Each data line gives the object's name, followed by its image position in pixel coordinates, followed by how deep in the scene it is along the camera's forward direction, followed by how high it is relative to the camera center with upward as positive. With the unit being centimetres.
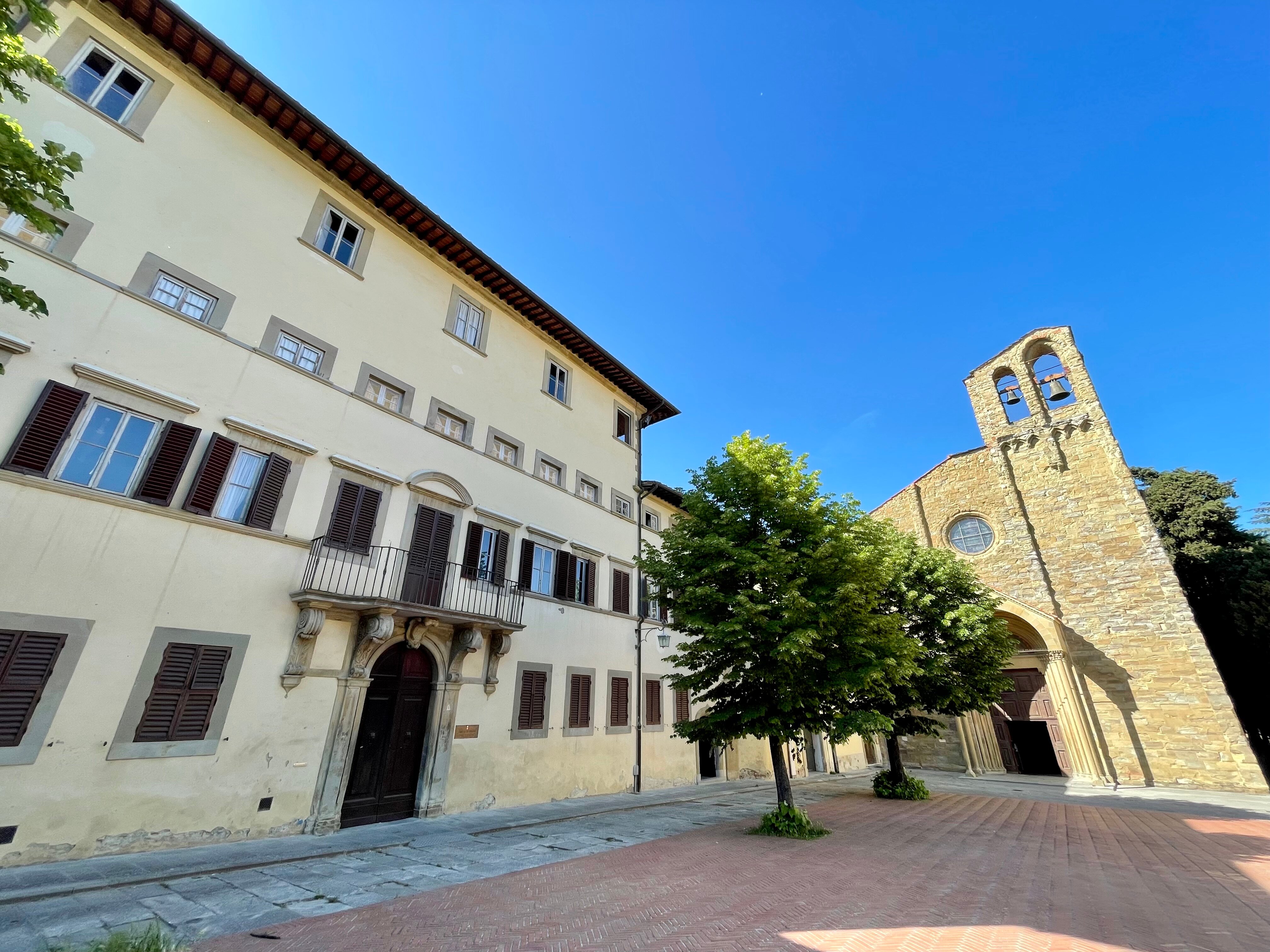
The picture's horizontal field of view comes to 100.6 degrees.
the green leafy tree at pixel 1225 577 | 2238 +632
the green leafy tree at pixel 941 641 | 1596 +244
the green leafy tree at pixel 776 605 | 1020 +215
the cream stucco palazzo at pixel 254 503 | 753 +370
